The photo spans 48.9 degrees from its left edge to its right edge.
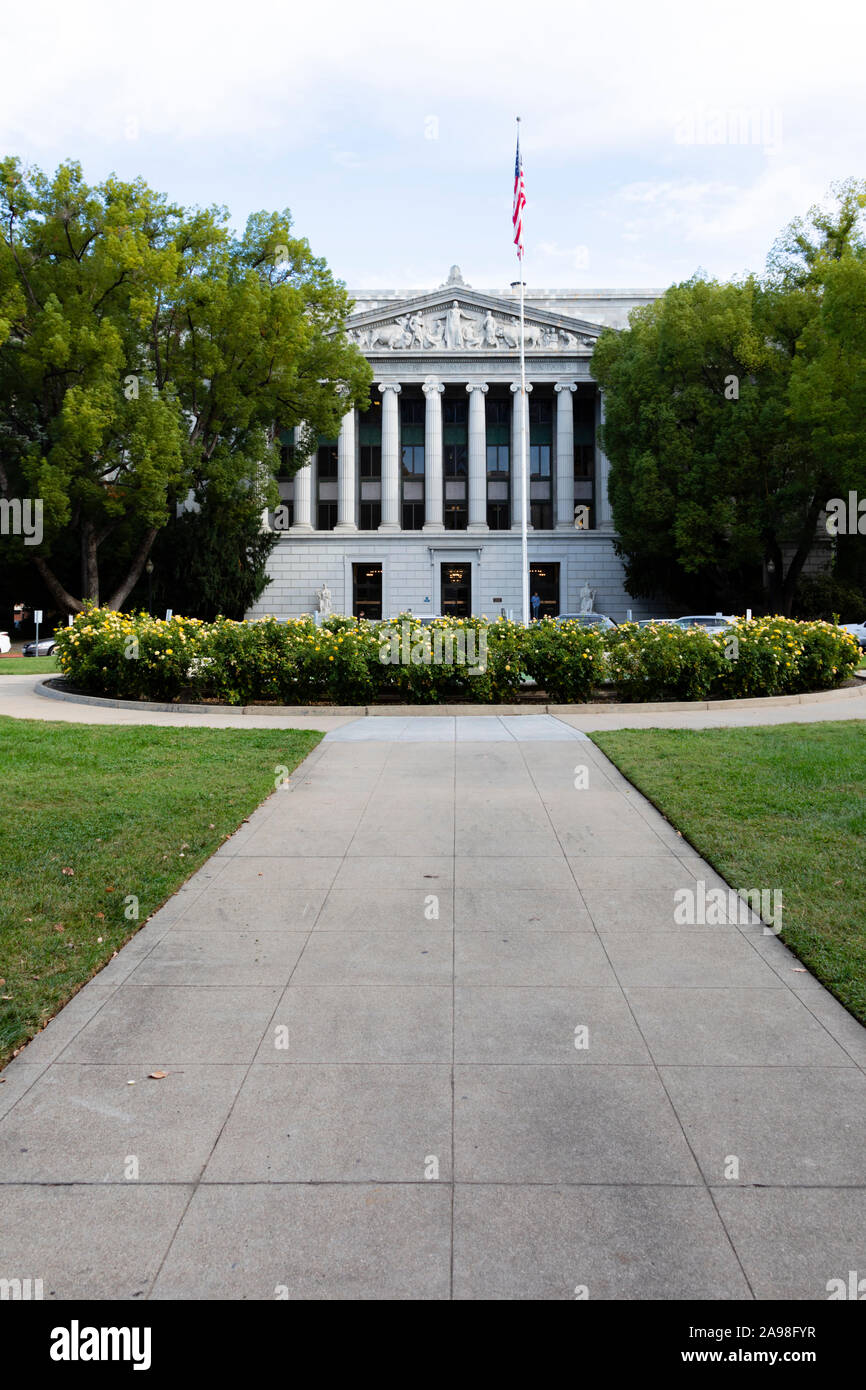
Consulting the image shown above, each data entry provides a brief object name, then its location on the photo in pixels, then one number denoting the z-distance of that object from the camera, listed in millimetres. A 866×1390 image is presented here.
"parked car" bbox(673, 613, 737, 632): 31984
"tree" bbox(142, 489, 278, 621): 45250
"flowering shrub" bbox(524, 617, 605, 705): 17391
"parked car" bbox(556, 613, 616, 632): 26453
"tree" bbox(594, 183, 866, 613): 39719
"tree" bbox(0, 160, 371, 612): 33469
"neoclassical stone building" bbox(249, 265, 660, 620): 53281
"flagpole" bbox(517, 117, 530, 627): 38000
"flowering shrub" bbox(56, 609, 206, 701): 17750
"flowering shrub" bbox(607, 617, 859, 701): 17297
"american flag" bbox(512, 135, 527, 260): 30484
